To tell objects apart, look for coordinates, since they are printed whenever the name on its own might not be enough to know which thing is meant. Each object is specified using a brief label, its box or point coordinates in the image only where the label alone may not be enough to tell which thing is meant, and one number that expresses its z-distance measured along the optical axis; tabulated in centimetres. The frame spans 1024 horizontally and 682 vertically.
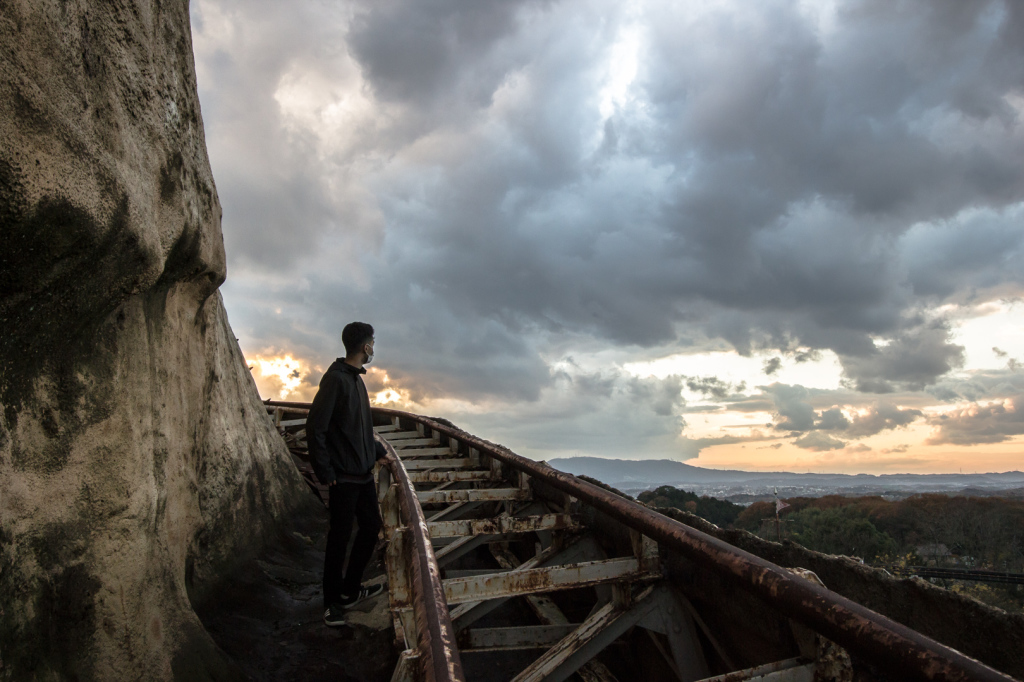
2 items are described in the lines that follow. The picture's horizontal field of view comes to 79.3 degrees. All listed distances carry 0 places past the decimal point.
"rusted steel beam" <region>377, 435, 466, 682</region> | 203
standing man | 498
